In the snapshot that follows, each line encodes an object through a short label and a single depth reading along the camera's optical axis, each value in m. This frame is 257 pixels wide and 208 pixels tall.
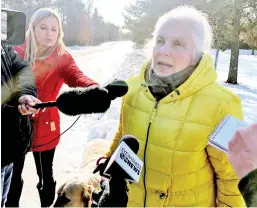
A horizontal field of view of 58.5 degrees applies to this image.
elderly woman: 1.06
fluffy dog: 1.54
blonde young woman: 1.70
